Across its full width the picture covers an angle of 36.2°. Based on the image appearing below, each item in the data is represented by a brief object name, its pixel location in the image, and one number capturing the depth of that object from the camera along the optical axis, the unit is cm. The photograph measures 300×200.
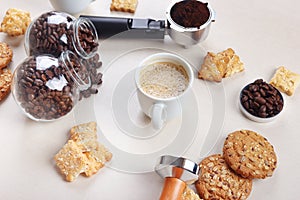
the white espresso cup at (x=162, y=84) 87
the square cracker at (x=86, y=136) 89
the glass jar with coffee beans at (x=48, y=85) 90
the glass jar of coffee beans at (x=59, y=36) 96
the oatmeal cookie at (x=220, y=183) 84
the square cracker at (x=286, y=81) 99
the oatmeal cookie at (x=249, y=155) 86
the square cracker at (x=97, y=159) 88
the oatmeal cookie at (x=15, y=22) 106
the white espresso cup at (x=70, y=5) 108
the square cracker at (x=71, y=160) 87
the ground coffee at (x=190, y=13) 101
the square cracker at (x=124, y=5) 111
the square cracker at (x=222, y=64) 95
